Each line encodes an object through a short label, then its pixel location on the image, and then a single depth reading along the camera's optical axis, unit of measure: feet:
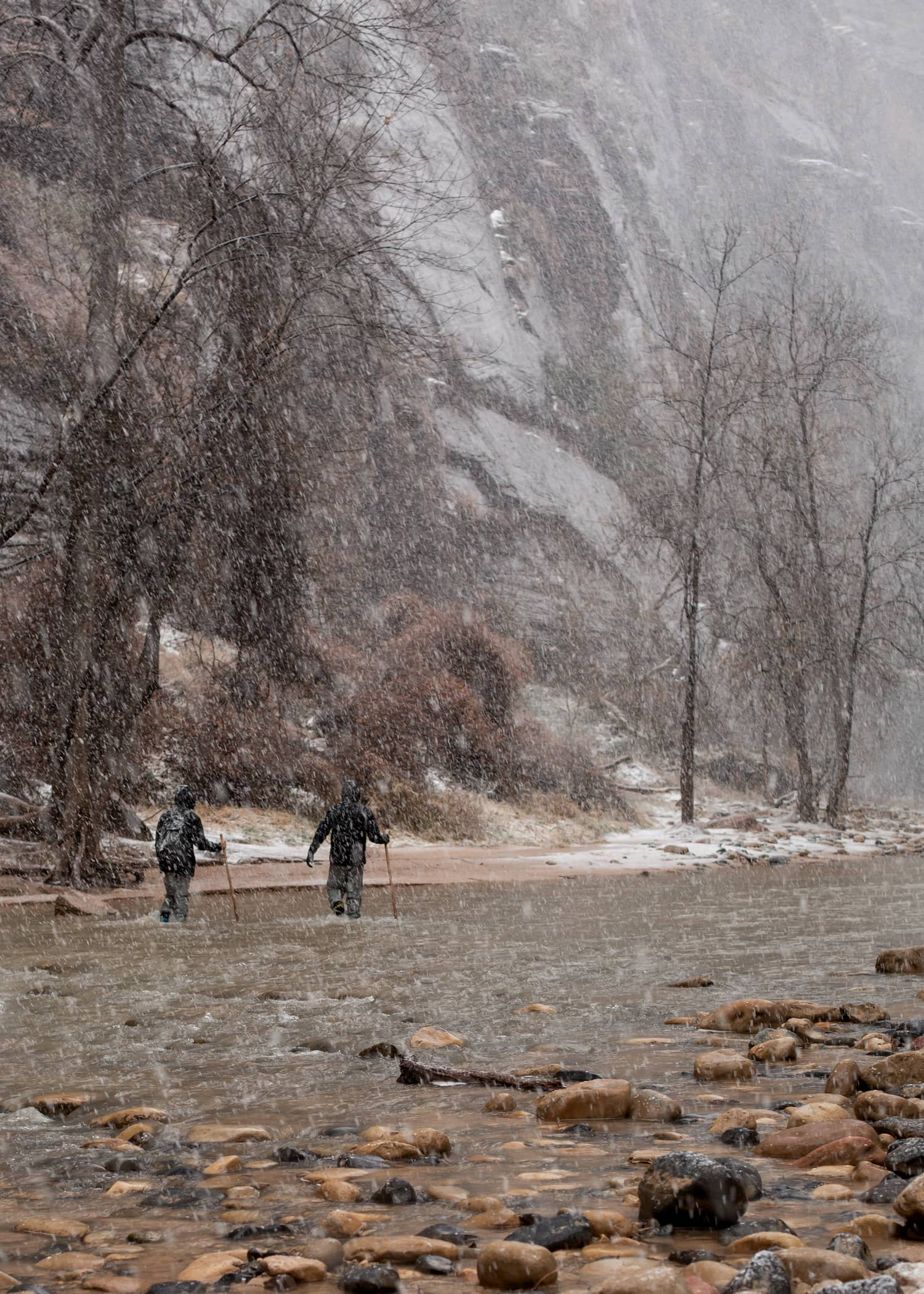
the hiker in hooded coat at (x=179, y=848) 45.06
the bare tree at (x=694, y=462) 104.47
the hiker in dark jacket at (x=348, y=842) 46.65
